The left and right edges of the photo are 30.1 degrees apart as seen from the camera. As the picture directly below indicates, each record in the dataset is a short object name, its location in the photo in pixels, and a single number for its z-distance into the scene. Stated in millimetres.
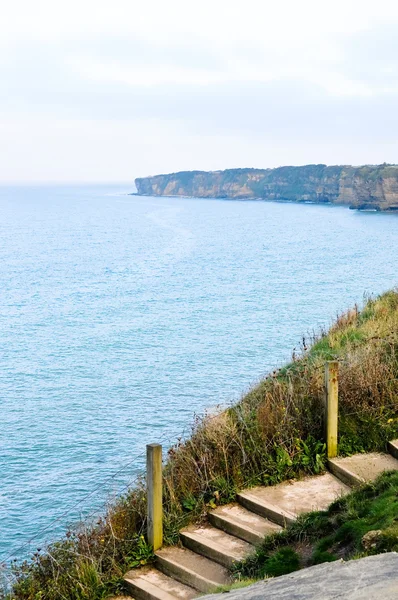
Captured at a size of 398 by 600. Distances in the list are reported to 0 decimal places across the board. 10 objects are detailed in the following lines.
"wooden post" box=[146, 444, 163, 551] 10070
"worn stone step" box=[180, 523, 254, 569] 9938
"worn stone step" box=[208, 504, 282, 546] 10266
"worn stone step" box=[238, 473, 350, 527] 10617
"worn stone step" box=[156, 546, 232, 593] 9617
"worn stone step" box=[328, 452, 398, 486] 11098
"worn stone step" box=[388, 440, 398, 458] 11762
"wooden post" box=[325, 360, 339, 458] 11898
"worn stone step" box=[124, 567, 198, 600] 9601
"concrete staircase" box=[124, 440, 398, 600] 9805
